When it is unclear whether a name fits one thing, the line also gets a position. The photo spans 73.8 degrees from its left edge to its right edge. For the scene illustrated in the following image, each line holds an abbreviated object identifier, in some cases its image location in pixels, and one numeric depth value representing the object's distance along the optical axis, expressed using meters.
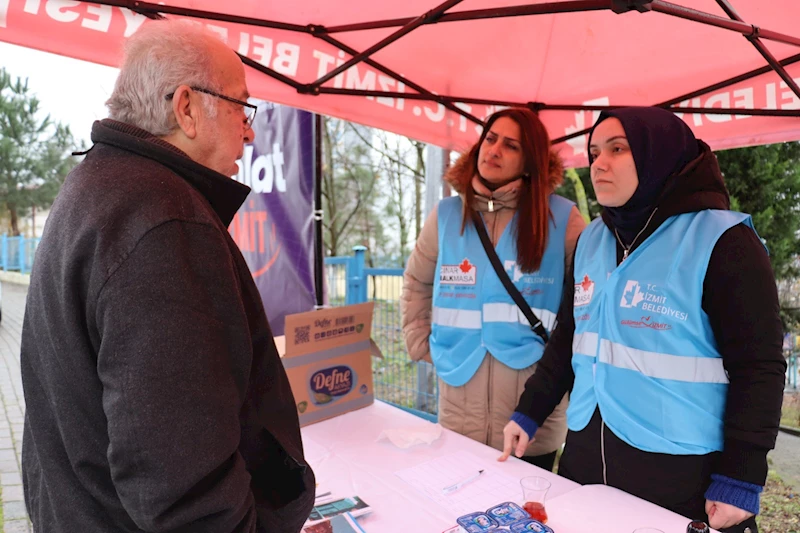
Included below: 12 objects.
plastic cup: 1.21
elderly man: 0.70
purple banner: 3.17
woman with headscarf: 1.26
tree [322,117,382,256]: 8.65
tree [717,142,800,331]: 3.61
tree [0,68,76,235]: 3.03
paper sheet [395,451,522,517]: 1.36
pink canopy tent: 1.81
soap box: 1.90
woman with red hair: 1.95
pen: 1.42
